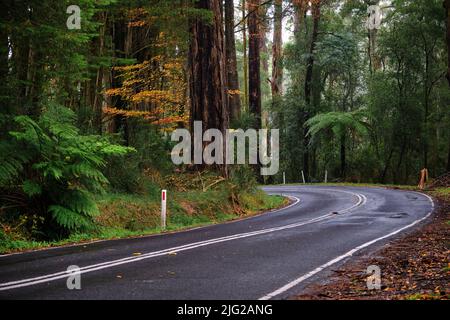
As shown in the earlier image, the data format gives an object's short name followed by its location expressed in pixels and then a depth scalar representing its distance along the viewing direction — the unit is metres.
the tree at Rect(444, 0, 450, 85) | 26.16
